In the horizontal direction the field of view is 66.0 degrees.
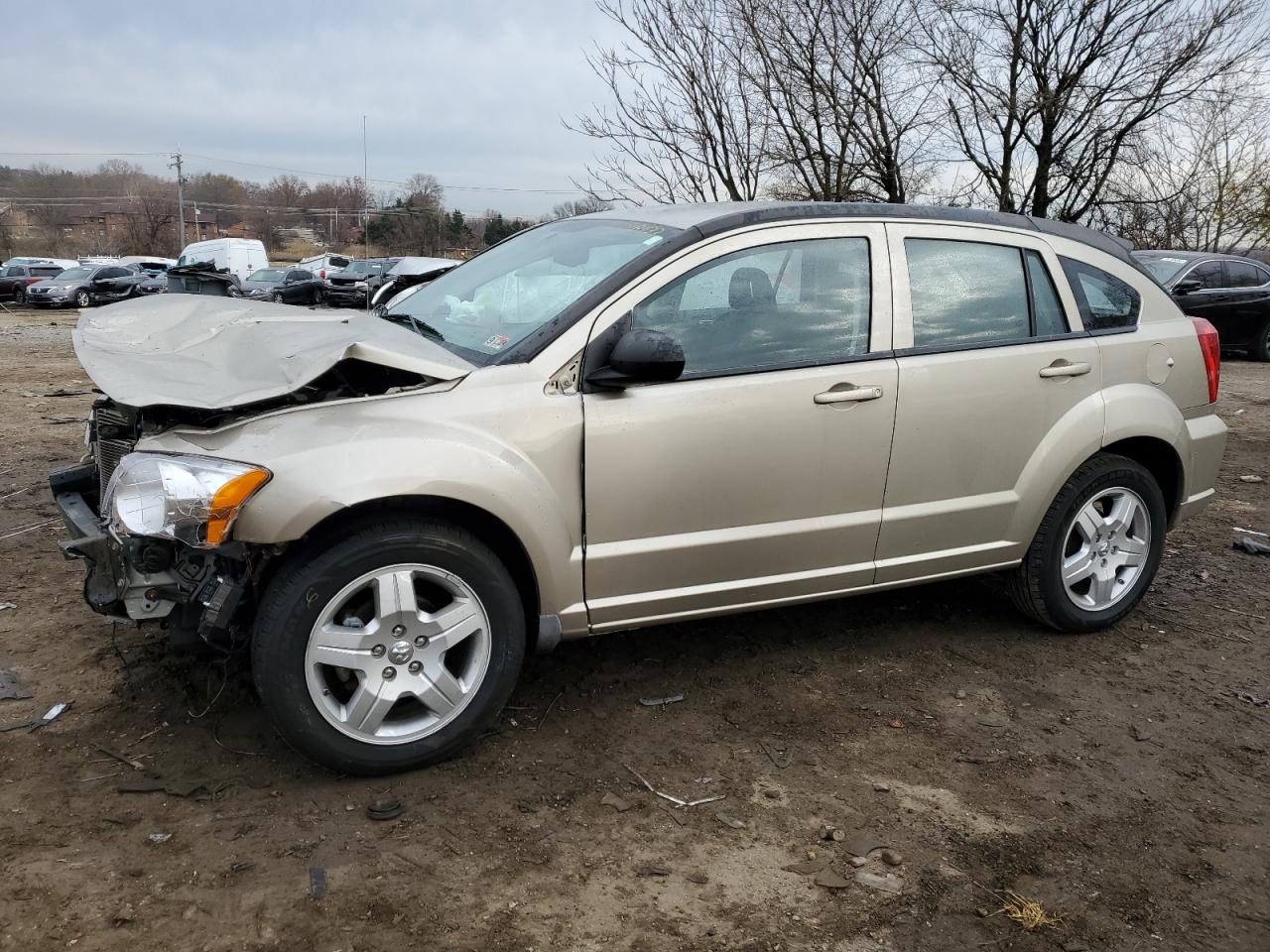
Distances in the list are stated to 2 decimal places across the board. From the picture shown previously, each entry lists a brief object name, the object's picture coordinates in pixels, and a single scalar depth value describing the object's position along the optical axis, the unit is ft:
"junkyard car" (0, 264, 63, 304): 101.96
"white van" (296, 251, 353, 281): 109.15
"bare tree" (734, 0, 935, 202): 41.81
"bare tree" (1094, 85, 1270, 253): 72.43
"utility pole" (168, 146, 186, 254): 231.09
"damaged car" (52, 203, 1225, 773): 9.11
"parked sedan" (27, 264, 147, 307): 96.43
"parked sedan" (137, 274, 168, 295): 94.92
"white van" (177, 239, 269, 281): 111.96
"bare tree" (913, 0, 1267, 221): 52.31
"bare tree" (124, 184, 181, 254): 230.07
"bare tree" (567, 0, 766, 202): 40.11
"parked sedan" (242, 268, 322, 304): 87.61
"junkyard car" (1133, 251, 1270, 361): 45.42
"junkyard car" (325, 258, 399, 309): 95.30
